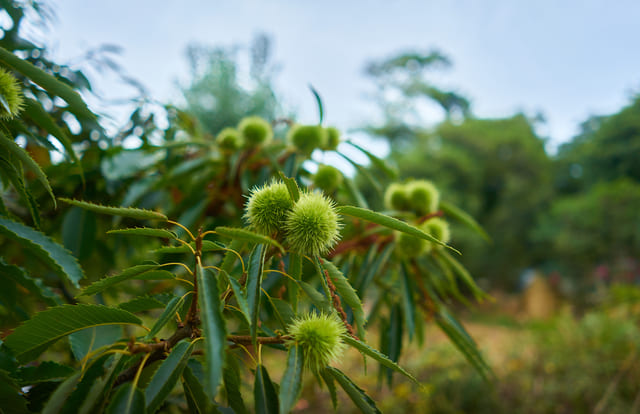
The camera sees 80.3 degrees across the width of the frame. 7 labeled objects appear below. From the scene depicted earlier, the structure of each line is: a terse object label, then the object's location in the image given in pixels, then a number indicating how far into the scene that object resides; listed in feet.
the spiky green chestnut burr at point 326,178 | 2.51
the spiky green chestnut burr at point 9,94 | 1.31
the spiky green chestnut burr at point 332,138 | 2.89
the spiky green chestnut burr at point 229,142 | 3.13
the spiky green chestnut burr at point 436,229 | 2.51
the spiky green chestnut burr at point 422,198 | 2.68
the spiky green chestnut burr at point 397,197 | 2.77
